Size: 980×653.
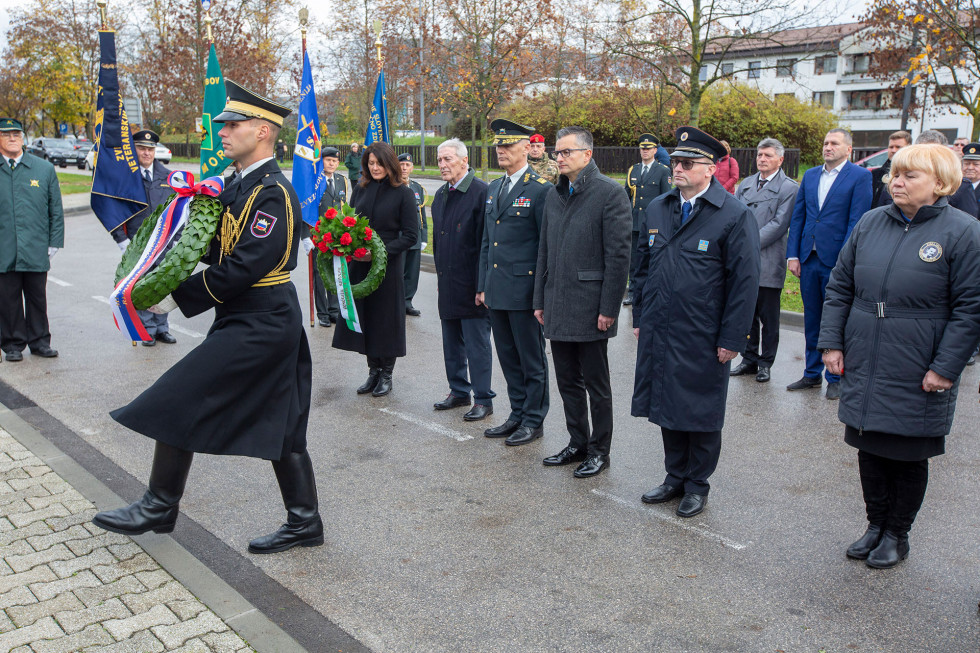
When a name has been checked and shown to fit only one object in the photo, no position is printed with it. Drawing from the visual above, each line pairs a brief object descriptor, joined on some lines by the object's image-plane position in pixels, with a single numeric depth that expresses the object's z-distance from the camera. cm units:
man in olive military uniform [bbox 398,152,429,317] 1073
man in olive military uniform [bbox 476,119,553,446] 589
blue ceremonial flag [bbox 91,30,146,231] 888
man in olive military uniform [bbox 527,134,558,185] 898
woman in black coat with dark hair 704
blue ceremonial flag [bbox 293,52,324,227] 984
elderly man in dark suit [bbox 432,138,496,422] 658
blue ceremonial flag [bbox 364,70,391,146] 1083
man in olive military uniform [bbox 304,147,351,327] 1028
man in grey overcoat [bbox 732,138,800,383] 783
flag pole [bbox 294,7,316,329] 1020
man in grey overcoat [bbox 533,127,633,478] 516
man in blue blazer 724
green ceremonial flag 891
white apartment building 5966
